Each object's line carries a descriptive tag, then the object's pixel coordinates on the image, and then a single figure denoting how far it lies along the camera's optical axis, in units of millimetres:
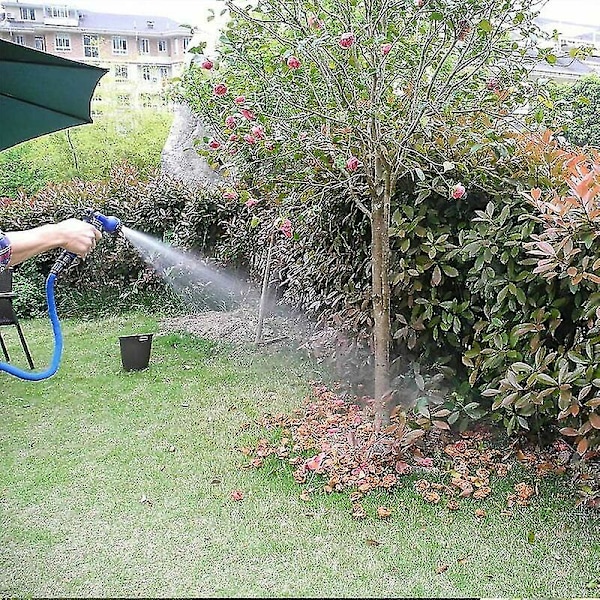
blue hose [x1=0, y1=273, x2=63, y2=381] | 1688
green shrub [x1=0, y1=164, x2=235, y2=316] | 4914
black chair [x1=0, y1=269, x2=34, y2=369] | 3379
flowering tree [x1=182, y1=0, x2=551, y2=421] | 1804
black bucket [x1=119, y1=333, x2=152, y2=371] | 3319
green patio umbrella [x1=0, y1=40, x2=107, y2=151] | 1742
